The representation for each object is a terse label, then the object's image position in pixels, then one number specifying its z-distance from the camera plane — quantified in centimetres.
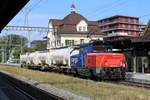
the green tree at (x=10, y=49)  9156
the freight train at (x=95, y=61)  1981
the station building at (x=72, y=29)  5831
